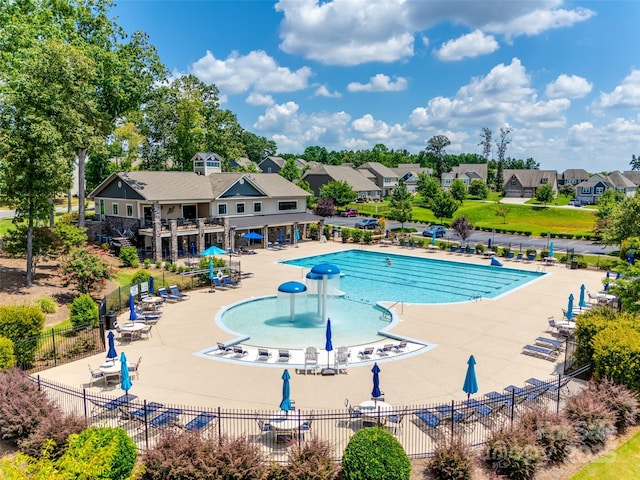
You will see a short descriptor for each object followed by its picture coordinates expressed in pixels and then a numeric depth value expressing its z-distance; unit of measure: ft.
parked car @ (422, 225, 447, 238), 182.52
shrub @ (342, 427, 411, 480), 33.04
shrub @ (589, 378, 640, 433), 44.09
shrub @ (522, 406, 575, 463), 39.40
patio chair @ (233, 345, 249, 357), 61.62
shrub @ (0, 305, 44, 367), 55.99
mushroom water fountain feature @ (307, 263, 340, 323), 76.33
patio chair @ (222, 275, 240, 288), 100.66
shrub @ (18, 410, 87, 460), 38.73
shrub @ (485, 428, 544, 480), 36.83
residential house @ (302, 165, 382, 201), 288.04
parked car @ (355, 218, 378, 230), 197.57
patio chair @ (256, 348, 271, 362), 59.16
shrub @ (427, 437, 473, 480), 35.65
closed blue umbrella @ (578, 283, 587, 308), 77.97
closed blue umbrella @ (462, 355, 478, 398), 44.97
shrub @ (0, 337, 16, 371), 50.47
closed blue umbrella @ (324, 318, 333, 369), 57.11
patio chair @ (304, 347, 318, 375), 56.63
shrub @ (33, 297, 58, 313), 78.84
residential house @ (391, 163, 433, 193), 368.89
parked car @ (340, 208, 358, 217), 244.01
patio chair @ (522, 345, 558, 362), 60.34
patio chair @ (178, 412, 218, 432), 40.55
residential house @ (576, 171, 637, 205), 311.88
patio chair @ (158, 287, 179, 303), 88.04
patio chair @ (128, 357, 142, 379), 54.82
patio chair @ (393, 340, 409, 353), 62.39
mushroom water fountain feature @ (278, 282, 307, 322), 73.77
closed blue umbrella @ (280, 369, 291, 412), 42.37
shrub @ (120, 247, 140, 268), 116.98
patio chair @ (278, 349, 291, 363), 58.46
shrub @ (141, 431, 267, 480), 34.58
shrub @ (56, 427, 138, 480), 29.10
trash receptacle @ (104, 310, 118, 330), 71.15
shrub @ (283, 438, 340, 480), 34.45
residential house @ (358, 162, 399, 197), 335.47
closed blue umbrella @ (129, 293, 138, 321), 69.97
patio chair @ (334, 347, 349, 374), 56.54
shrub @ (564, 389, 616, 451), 41.70
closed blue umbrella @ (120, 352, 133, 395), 46.62
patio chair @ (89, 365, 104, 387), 53.56
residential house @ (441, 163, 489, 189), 378.85
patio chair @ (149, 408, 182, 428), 41.46
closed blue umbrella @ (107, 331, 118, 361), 55.31
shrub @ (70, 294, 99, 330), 67.82
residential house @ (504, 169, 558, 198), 350.23
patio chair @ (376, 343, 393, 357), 61.62
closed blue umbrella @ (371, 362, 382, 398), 44.55
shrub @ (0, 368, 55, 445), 41.11
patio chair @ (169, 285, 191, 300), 89.56
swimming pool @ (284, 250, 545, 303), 99.14
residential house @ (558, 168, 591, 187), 395.96
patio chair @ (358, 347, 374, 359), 60.49
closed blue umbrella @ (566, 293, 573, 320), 70.23
